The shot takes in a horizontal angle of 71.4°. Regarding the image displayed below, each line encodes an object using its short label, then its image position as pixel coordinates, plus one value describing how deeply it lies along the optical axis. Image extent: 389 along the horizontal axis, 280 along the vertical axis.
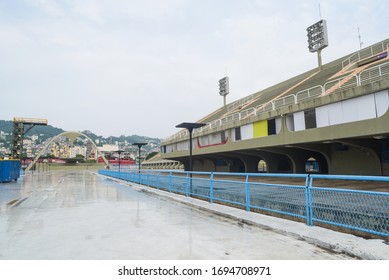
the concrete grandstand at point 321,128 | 18.16
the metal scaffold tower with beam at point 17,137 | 48.81
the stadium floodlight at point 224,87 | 66.62
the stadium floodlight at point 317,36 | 46.14
